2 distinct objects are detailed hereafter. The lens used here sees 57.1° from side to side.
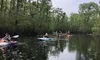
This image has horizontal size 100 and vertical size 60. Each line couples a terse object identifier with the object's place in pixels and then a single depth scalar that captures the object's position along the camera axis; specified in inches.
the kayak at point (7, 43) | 556.2
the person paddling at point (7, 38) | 579.8
